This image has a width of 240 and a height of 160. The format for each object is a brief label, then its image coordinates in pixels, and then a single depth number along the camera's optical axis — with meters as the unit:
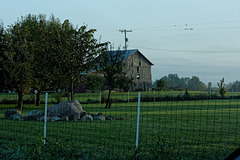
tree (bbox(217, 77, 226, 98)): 43.12
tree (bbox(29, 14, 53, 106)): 26.85
